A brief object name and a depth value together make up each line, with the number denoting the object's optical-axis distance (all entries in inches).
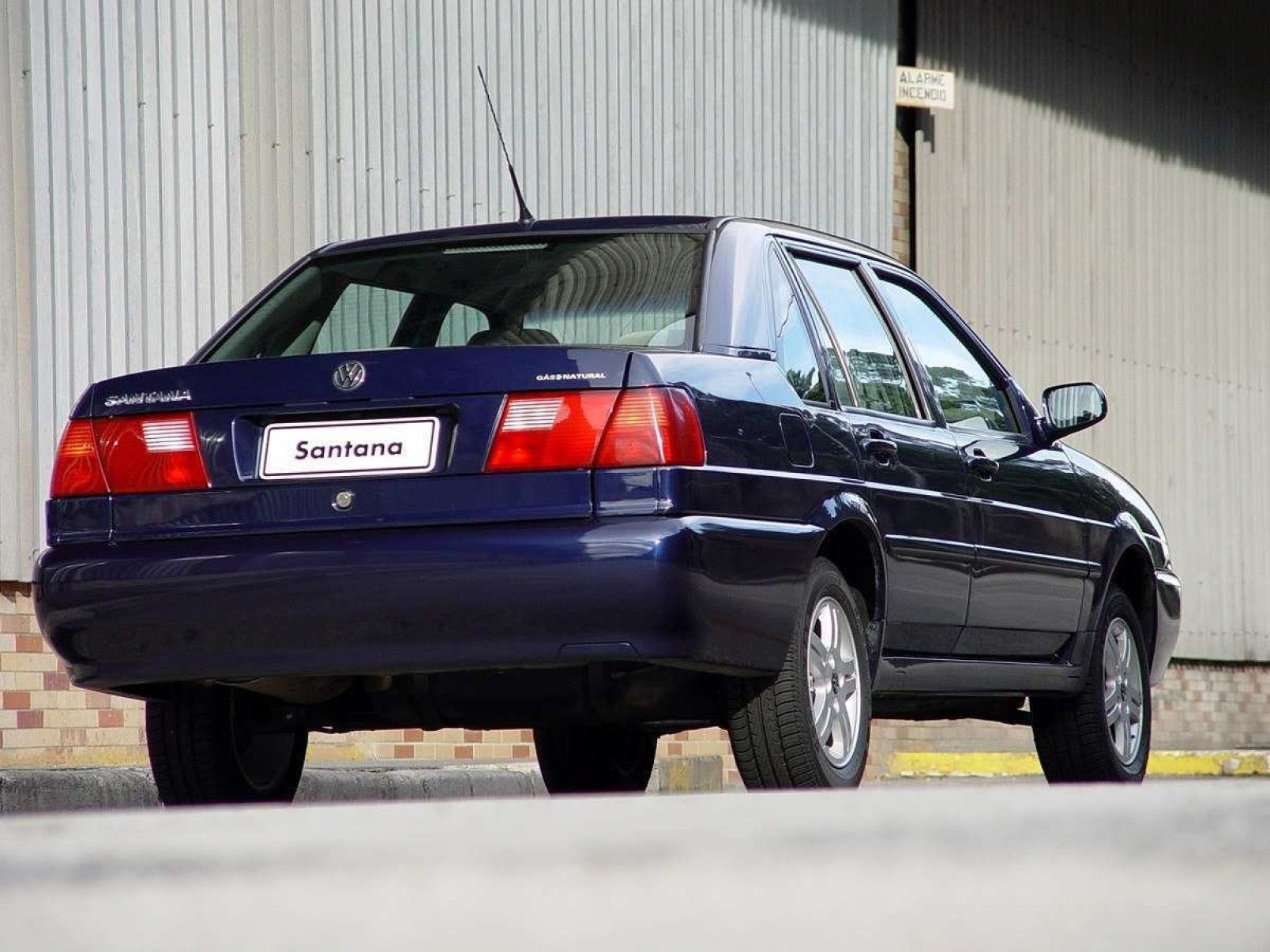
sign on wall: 1213.1
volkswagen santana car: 406.0
